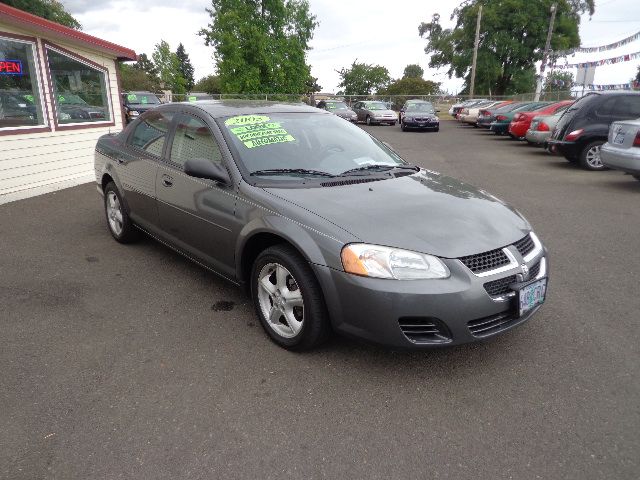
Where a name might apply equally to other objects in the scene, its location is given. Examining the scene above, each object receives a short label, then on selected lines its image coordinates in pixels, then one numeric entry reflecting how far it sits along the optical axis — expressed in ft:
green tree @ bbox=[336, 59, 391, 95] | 259.19
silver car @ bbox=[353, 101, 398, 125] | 90.68
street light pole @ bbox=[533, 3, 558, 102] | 107.71
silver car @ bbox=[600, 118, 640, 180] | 25.27
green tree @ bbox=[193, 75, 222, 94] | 252.13
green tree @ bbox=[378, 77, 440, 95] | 205.05
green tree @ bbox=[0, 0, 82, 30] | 107.24
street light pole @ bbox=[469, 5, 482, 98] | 134.40
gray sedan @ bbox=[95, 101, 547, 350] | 8.56
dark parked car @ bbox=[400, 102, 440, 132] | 75.46
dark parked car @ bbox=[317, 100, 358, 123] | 82.07
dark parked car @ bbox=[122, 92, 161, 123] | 67.18
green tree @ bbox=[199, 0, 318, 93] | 114.42
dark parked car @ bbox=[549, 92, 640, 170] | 32.53
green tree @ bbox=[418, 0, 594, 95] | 147.54
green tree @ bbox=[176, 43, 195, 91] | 371.15
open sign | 24.66
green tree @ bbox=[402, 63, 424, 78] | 363.15
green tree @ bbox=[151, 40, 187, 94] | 186.50
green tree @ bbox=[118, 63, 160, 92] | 196.51
